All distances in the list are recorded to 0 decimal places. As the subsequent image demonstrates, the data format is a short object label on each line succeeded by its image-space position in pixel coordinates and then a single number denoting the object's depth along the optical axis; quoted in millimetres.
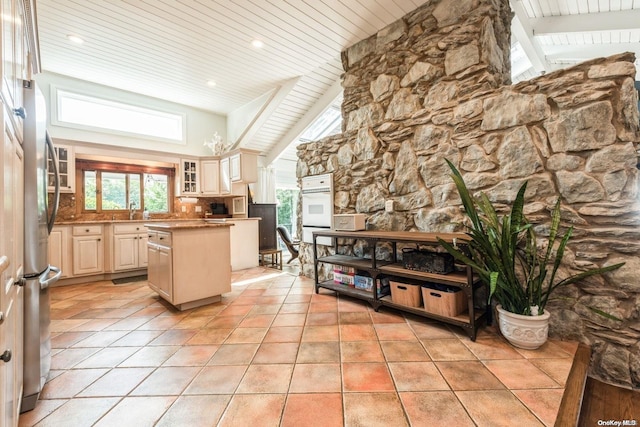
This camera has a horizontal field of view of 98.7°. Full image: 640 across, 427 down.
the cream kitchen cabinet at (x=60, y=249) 3760
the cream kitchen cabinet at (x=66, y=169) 4161
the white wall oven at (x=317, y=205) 3728
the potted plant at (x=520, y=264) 1882
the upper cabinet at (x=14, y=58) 941
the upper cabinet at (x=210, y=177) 5441
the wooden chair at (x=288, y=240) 5184
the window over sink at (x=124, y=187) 4660
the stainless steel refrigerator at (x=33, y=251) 1383
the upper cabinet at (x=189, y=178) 5285
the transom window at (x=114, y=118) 4406
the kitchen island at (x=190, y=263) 2732
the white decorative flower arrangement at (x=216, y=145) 5637
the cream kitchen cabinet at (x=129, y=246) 4215
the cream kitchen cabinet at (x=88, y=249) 3939
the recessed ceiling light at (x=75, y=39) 3338
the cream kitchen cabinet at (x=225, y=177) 5293
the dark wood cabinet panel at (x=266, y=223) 5441
